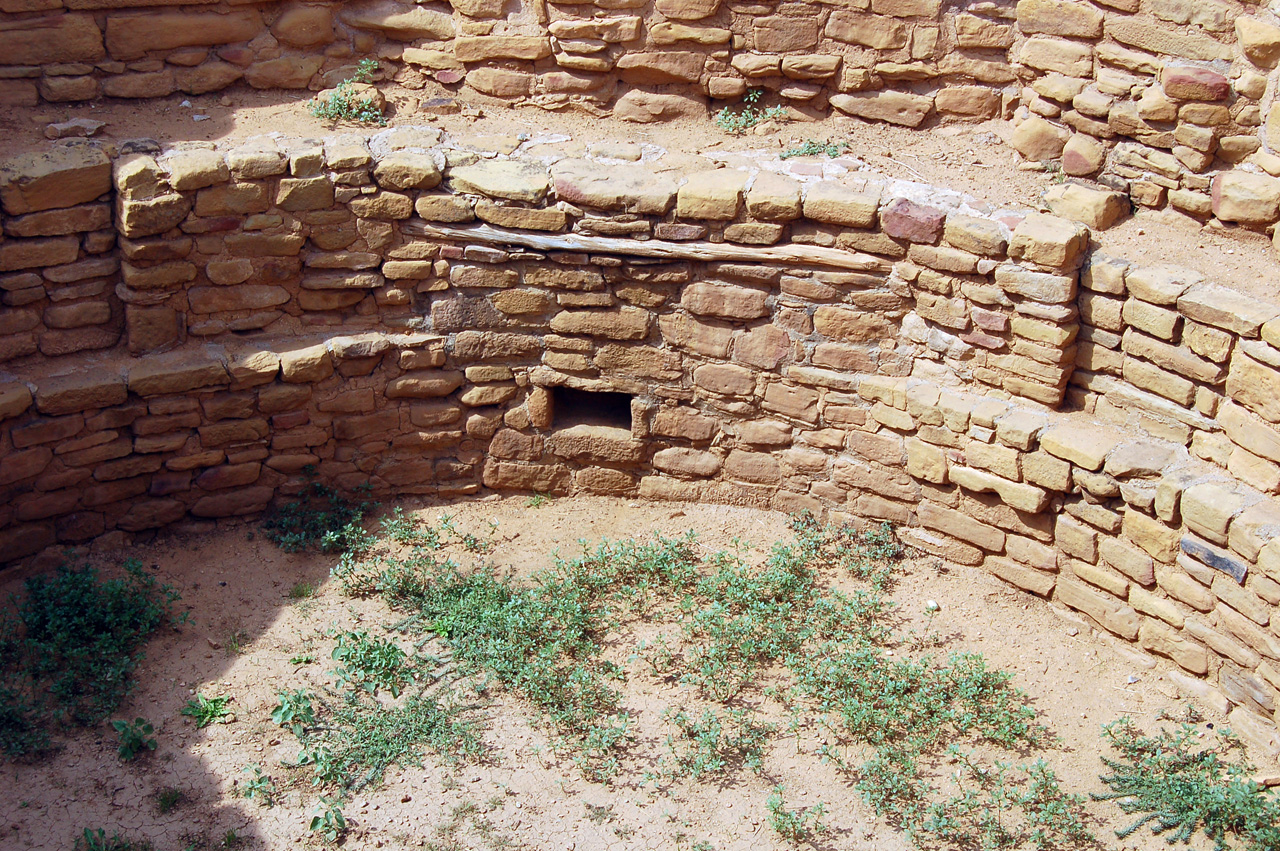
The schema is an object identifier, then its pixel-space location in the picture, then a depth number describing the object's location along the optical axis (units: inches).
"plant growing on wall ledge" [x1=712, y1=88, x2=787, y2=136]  243.6
